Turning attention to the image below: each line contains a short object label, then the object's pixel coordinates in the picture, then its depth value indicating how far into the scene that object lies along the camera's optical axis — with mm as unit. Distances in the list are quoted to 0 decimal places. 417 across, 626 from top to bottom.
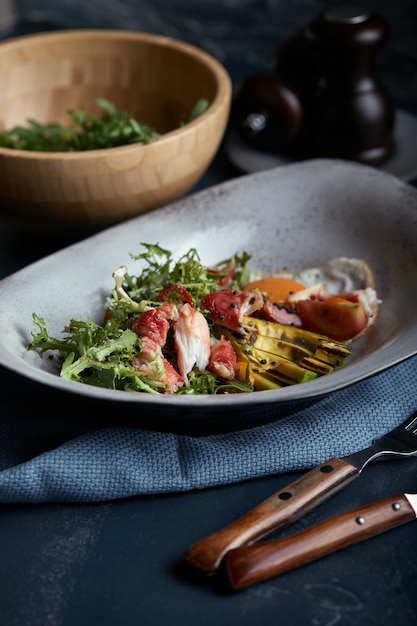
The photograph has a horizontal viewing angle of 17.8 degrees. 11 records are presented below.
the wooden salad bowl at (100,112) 925
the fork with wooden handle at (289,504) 715
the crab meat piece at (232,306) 816
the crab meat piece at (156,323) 796
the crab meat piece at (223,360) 798
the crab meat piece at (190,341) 794
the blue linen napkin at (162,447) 764
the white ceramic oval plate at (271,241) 844
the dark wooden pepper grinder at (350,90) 1040
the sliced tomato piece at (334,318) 847
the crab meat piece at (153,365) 784
